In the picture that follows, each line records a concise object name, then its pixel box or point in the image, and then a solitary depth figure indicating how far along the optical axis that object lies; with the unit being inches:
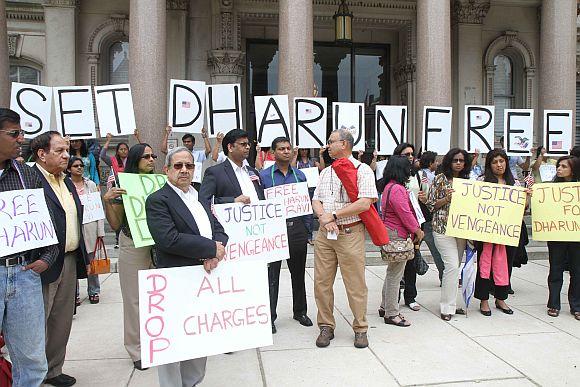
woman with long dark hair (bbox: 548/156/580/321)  243.6
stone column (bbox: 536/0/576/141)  480.7
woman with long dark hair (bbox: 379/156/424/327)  224.5
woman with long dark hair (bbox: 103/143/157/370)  177.5
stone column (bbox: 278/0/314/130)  428.8
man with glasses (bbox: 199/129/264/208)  192.7
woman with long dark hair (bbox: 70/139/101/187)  362.9
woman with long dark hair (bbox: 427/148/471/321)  237.3
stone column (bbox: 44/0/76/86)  543.8
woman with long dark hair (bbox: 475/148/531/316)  243.8
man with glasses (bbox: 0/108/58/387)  122.1
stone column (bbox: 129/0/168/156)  420.2
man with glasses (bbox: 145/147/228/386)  127.8
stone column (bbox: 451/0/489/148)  620.4
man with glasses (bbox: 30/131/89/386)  151.3
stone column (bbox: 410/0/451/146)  447.2
